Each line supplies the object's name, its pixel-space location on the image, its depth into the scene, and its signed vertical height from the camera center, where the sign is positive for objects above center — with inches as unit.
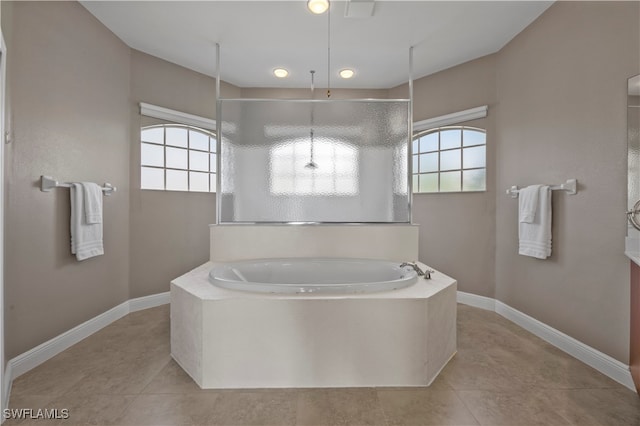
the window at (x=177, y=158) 119.5 +20.8
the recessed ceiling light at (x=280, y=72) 129.5 +57.0
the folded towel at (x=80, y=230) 84.7 -5.5
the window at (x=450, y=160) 123.4 +21.1
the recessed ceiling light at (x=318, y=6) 84.5 +55.2
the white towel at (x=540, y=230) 89.1 -5.6
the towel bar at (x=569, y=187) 82.1 +6.5
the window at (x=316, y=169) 106.7 +13.9
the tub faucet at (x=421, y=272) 81.9 -16.3
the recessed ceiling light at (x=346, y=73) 129.5 +57.0
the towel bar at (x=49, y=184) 77.6 +6.4
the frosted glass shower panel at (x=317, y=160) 106.0 +16.7
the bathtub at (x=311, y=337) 65.9 -26.3
